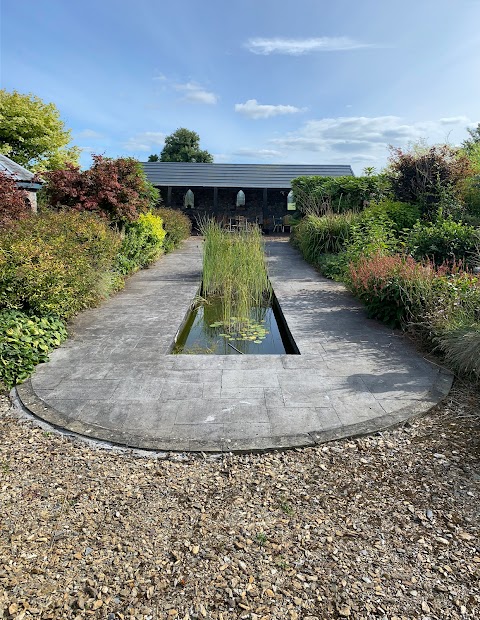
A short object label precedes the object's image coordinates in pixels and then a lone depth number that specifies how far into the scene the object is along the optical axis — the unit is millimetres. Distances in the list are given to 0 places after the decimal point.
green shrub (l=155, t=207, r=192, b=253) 13281
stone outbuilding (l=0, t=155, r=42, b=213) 9008
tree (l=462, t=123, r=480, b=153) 30681
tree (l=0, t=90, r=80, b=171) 19109
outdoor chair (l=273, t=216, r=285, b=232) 21375
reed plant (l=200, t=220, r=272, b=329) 6441
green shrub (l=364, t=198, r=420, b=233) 9516
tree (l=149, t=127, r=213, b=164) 39641
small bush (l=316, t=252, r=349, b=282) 8023
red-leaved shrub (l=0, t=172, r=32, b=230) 6152
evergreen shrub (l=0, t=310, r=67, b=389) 3609
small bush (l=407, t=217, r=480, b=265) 7020
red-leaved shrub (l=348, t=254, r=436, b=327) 4887
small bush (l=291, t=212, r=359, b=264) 9578
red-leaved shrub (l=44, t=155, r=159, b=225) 8562
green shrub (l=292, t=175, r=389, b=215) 11994
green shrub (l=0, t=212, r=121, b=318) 4367
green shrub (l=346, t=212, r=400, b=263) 7282
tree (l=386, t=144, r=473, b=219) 10276
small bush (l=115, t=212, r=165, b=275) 8665
